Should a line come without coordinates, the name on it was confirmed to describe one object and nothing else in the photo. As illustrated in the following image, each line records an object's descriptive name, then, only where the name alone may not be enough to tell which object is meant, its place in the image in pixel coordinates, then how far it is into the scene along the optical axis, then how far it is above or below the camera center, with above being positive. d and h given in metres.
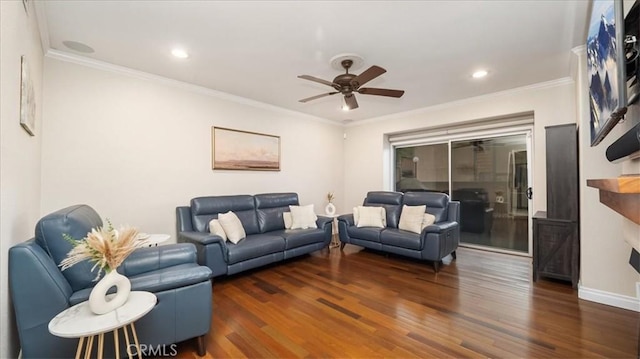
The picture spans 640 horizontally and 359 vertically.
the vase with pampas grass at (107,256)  1.41 -0.40
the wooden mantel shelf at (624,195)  0.88 -0.06
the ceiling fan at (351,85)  2.76 +1.03
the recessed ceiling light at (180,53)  2.79 +1.35
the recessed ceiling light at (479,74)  3.34 +1.37
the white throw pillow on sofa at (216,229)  3.39 -0.60
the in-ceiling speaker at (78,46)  2.64 +1.35
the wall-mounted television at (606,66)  1.24 +0.63
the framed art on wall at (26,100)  1.76 +0.57
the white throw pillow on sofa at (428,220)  3.98 -0.57
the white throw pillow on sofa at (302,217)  4.30 -0.58
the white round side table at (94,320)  1.26 -0.69
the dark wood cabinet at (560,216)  2.94 -0.38
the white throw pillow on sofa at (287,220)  4.35 -0.62
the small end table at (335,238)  4.96 -1.14
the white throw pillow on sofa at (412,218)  3.94 -0.55
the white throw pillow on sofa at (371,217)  4.41 -0.58
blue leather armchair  1.43 -0.65
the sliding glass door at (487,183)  4.35 -0.02
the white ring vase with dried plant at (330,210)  5.04 -0.53
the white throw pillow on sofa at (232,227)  3.42 -0.58
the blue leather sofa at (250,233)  3.12 -0.72
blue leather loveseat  3.56 -0.73
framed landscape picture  4.10 +0.51
